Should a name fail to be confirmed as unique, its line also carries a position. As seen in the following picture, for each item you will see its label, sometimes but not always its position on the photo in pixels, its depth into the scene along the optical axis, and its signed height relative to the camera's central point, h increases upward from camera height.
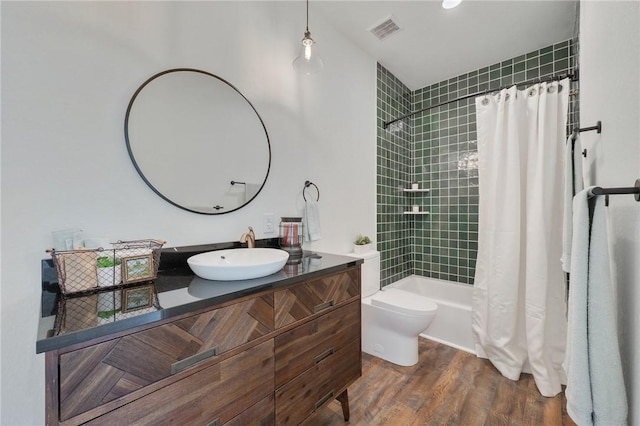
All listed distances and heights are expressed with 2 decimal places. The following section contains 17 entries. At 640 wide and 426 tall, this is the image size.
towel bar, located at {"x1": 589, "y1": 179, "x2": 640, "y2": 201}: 0.50 +0.04
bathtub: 2.25 -0.99
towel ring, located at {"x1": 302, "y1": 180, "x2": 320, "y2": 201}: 1.86 +0.20
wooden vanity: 0.61 -0.47
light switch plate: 1.60 -0.08
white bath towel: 0.56 -0.29
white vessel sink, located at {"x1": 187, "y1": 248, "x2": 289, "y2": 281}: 0.97 -0.22
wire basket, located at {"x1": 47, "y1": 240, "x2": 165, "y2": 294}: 0.83 -0.19
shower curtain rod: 1.84 +0.97
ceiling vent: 2.05 +1.53
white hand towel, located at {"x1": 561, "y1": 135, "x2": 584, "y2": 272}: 1.02 +0.11
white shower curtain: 1.81 -0.20
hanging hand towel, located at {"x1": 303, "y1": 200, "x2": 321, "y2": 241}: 1.79 -0.07
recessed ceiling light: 1.54 +1.26
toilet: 1.90 -0.84
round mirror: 1.16 +0.37
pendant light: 1.48 +0.91
